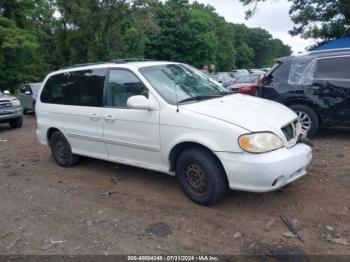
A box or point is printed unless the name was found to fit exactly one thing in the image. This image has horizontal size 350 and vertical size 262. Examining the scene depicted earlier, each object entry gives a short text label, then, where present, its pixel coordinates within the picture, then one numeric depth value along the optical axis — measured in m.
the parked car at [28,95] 15.41
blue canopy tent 13.92
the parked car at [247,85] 12.27
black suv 7.26
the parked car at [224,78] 22.82
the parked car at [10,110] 12.05
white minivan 4.16
